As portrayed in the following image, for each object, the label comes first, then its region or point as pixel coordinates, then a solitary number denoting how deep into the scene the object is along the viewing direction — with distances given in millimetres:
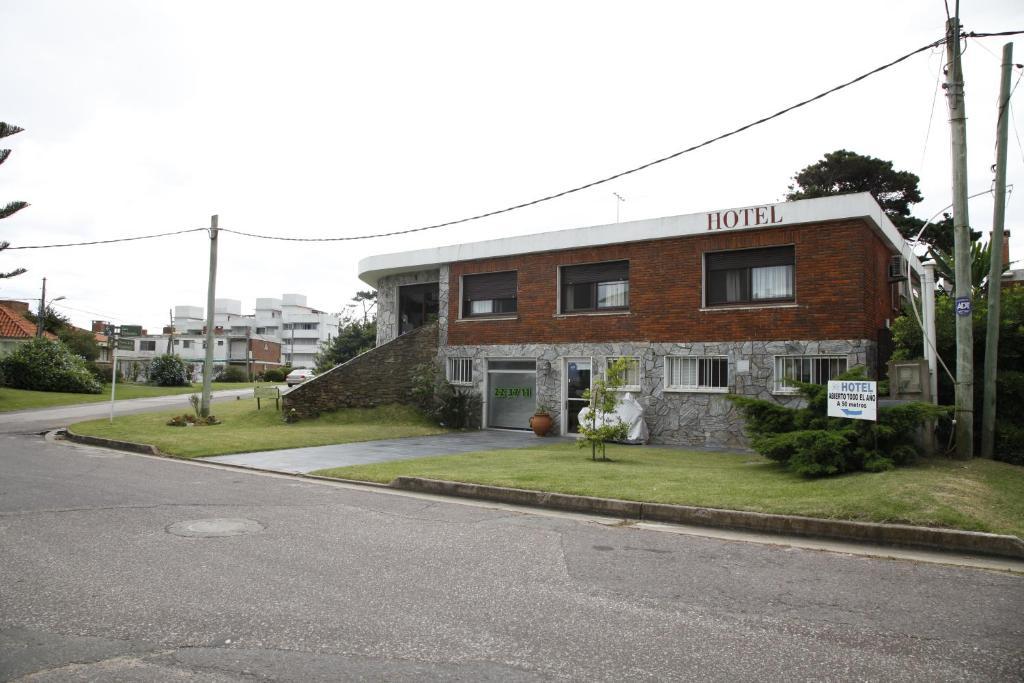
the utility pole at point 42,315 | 51878
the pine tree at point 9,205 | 23516
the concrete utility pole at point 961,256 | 11016
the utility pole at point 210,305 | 21703
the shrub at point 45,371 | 37344
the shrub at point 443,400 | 22125
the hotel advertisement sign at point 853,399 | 9875
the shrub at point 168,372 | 45344
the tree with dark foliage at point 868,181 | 37344
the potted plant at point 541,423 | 19875
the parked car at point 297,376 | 51388
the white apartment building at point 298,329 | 112875
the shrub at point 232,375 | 64394
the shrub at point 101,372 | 44403
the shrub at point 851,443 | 9977
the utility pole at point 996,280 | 11344
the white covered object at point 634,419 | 17844
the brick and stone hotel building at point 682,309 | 16219
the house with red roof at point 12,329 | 50562
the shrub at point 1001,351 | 11734
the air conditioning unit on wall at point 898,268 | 16562
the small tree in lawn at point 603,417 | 13711
